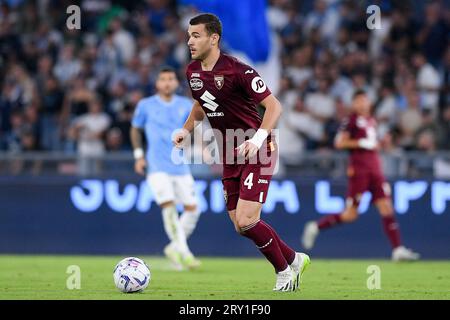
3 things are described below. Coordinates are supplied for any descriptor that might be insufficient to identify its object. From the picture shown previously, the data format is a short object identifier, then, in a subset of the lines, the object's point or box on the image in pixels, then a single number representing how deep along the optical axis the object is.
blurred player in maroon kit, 16.39
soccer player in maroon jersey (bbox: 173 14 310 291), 10.14
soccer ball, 10.35
